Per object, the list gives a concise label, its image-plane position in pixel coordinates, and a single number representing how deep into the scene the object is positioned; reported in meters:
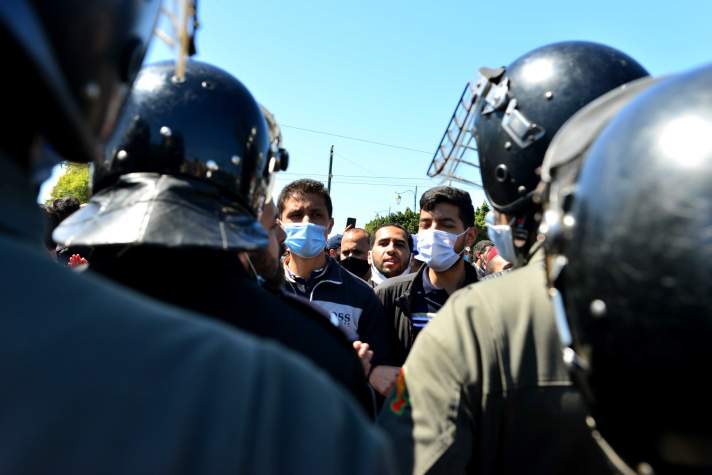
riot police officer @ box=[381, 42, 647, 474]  1.68
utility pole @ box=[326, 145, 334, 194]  41.88
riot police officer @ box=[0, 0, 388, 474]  0.63
